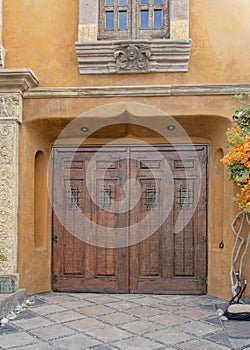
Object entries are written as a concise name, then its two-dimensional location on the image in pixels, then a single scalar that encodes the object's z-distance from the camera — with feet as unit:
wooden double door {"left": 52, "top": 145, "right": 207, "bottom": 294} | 20.17
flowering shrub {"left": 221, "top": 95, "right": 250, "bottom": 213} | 15.34
